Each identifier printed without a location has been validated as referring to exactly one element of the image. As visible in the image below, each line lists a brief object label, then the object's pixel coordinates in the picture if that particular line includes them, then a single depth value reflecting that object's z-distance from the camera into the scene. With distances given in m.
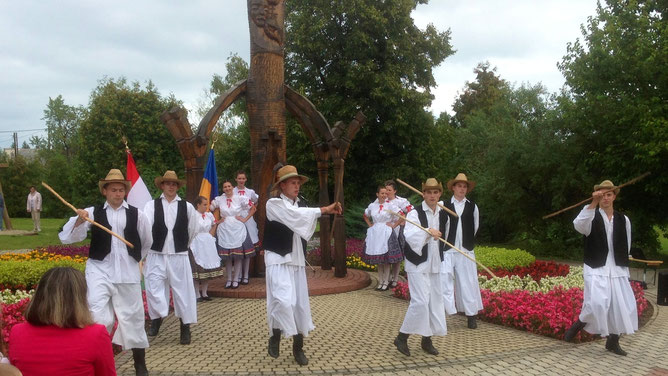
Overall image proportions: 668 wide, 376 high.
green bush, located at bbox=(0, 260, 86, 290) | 9.83
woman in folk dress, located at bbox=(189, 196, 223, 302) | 9.66
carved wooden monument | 11.04
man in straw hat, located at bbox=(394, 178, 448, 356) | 6.42
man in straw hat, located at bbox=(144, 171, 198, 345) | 7.07
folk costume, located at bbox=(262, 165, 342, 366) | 6.11
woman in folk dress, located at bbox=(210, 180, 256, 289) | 10.30
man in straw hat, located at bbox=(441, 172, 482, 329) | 8.02
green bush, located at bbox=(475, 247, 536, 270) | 12.18
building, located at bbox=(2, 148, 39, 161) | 88.78
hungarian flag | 9.29
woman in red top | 2.95
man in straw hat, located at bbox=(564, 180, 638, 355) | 6.65
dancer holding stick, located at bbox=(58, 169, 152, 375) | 5.53
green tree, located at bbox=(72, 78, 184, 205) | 27.77
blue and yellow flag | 10.57
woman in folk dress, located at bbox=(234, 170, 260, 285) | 10.45
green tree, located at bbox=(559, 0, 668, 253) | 14.00
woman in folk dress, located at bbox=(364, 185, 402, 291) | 11.03
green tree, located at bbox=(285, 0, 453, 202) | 21.53
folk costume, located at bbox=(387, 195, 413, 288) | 11.02
